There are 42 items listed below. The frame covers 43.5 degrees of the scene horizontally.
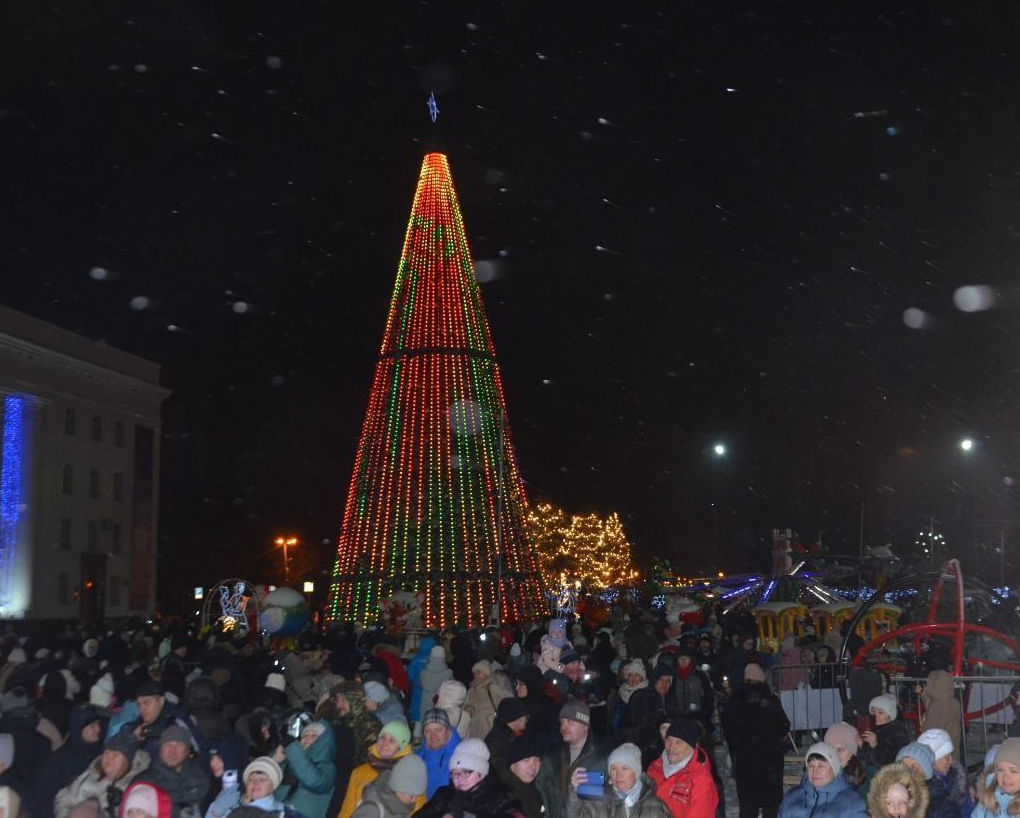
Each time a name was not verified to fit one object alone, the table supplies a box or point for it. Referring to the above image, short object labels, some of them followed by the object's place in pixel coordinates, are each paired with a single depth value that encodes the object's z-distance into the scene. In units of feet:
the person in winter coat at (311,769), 24.35
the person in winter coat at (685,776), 23.39
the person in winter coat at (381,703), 28.32
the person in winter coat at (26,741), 28.53
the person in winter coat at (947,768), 24.18
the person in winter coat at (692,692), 38.89
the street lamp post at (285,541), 194.08
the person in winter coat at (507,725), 25.86
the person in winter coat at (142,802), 19.88
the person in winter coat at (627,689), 37.73
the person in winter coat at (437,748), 24.94
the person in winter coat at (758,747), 31.58
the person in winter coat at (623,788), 20.72
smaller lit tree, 185.06
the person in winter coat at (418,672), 47.80
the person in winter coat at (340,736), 25.33
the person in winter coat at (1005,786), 20.94
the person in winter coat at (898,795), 20.29
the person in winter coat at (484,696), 35.14
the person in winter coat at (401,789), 21.63
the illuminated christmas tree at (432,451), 99.04
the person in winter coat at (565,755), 23.50
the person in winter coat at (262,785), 20.35
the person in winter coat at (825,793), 21.67
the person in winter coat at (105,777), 23.43
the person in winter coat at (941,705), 35.19
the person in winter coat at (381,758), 24.22
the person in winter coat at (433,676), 45.52
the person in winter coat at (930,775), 22.52
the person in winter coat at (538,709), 26.79
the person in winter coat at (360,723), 26.68
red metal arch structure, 49.32
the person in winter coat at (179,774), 24.39
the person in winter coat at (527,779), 22.81
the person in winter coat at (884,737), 28.99
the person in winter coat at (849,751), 23.89
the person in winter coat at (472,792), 20.58
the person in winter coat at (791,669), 54.49
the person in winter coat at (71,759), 26.06
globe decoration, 85.56
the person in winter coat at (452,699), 29.19
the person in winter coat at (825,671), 54.19
